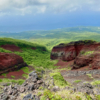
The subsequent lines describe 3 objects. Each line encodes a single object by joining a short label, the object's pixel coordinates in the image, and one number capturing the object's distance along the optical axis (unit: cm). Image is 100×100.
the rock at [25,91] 943
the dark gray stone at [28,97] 915
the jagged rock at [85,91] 957
